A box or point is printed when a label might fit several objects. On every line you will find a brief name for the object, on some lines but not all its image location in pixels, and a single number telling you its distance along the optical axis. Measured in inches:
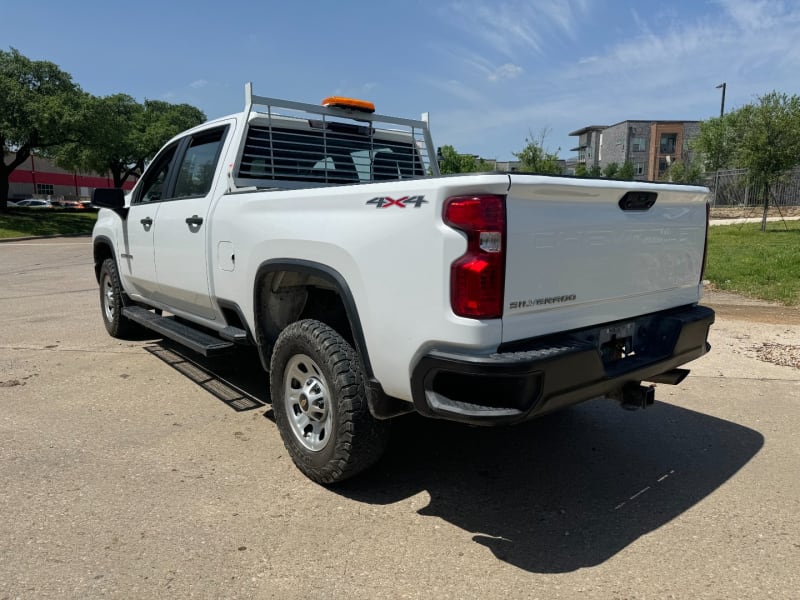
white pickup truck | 99.8
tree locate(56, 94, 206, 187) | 1180.5
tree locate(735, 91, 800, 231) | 764.0
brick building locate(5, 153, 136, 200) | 2930.6
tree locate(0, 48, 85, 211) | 1053.8
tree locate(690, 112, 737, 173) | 1497.3
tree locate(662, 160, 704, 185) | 1573.3
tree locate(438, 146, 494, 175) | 1611.7
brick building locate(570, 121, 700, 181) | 3169.3
